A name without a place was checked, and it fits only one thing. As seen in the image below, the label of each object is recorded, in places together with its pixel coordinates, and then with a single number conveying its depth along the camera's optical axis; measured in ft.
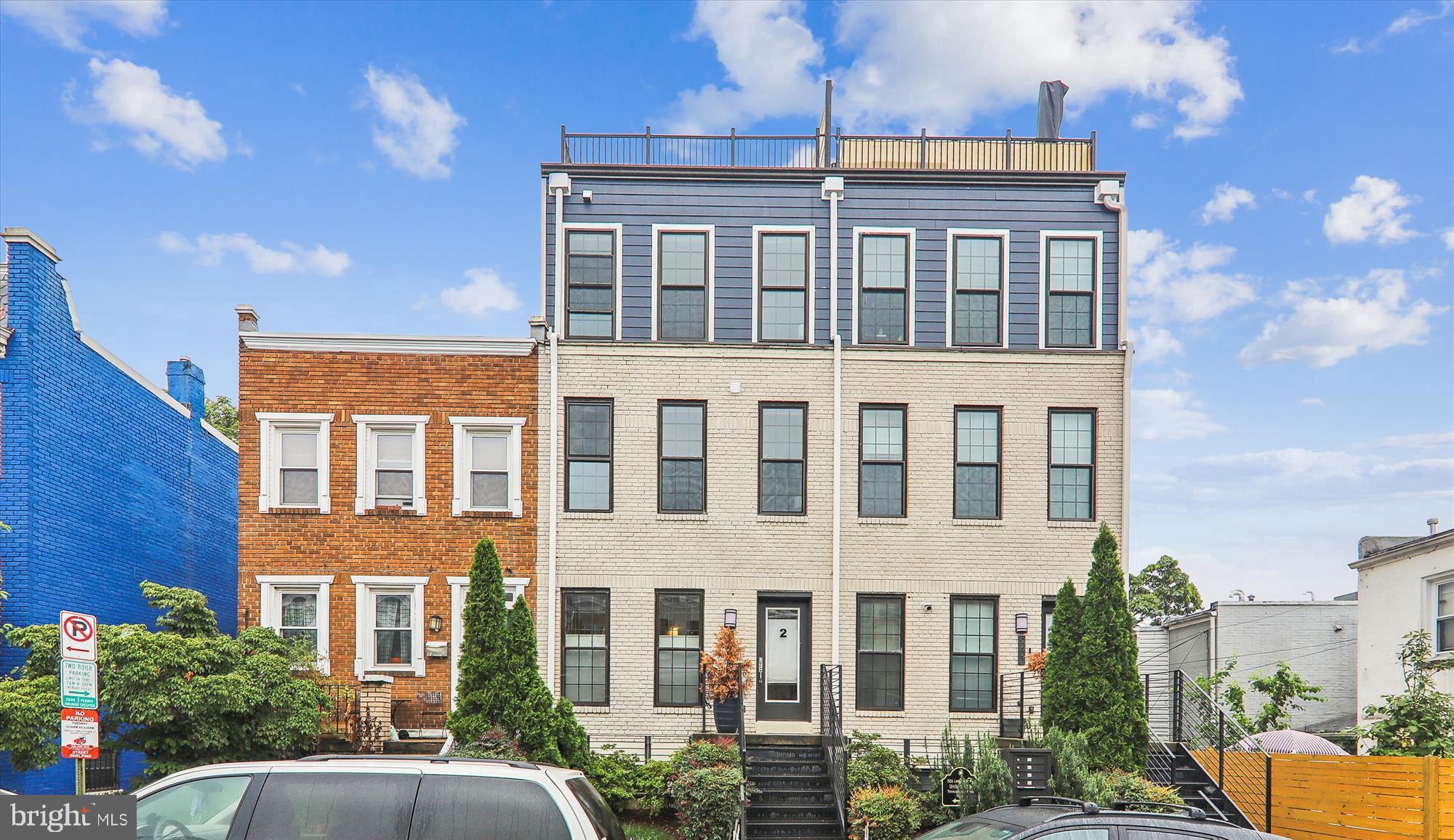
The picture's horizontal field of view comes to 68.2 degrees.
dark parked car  28.35
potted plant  55.11
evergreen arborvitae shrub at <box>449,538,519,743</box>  47.32
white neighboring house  62.90
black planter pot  56.80
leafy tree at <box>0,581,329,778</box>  43.86
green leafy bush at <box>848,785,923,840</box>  46.96
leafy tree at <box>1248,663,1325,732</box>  71.15
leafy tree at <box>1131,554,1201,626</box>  157.17
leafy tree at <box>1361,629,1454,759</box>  49.47
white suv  25.27
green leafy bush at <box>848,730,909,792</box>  50.55
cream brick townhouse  57.57
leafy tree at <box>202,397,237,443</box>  106.01
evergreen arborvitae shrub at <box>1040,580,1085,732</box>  48.37
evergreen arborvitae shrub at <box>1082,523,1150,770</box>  47.67
